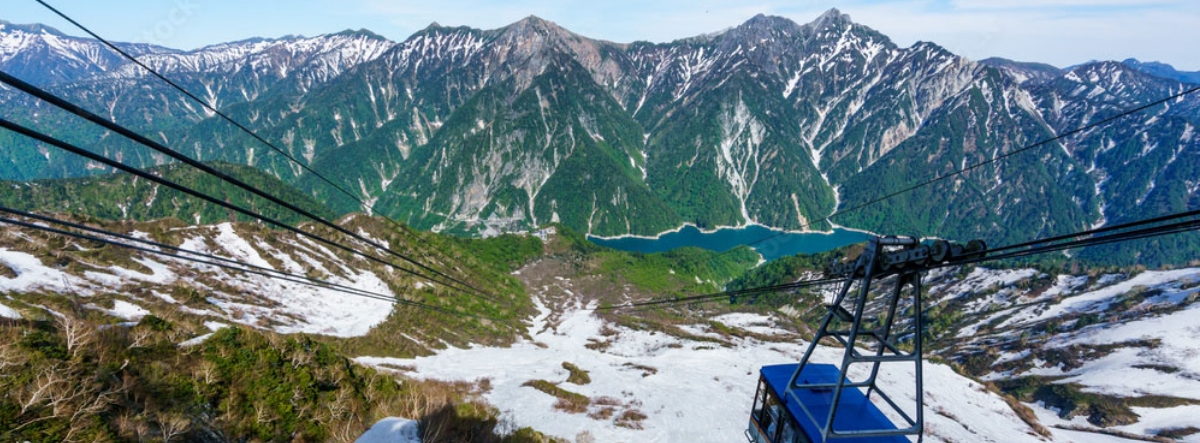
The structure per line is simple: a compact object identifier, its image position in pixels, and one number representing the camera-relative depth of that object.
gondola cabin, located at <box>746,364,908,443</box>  14.51
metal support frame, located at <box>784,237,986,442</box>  11.07
